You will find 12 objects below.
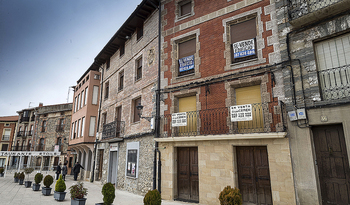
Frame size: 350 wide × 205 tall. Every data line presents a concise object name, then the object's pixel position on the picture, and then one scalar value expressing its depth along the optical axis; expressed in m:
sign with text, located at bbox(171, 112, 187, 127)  9.67
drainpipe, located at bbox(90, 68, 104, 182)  18.01
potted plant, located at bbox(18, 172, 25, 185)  14.68
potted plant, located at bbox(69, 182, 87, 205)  7.53
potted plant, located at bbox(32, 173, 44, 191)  11.76
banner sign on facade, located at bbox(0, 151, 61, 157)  17.10
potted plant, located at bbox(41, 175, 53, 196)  10.45
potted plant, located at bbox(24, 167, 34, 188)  13.25
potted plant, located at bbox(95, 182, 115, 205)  7.30
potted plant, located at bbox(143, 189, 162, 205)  6.42
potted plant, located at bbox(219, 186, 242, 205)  6.11
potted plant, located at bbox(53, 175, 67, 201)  9.23
